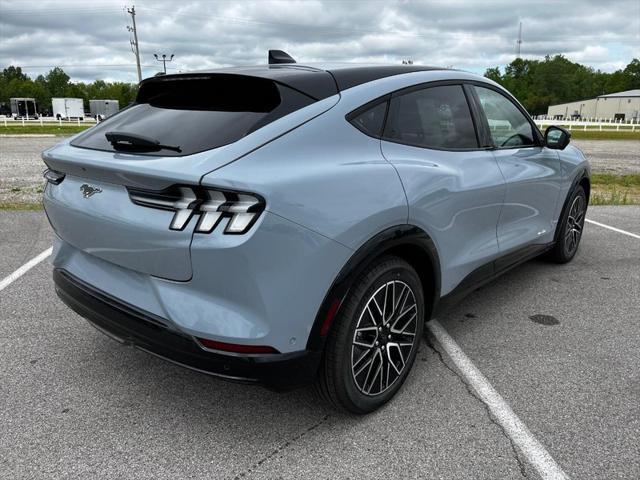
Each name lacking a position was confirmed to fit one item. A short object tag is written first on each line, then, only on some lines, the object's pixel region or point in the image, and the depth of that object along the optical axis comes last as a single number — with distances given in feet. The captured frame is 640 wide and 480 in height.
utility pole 164.86
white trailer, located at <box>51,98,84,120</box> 188.24
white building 349.14
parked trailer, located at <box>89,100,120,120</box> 177.68
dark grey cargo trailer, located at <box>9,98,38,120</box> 214.90
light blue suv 6.93
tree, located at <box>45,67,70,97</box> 458.09
